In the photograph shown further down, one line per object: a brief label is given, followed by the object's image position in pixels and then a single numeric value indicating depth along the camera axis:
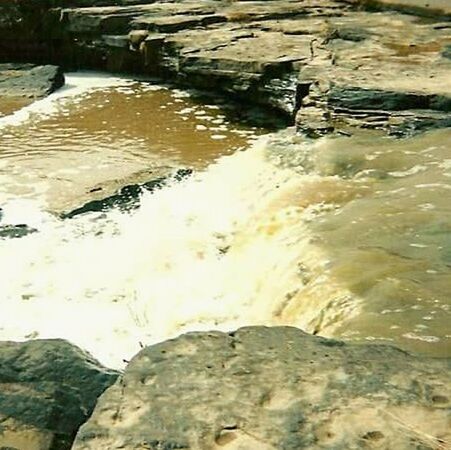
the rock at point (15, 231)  5.76
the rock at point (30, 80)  10.16
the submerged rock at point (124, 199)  6.10
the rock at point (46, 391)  2.47
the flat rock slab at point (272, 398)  2.09
